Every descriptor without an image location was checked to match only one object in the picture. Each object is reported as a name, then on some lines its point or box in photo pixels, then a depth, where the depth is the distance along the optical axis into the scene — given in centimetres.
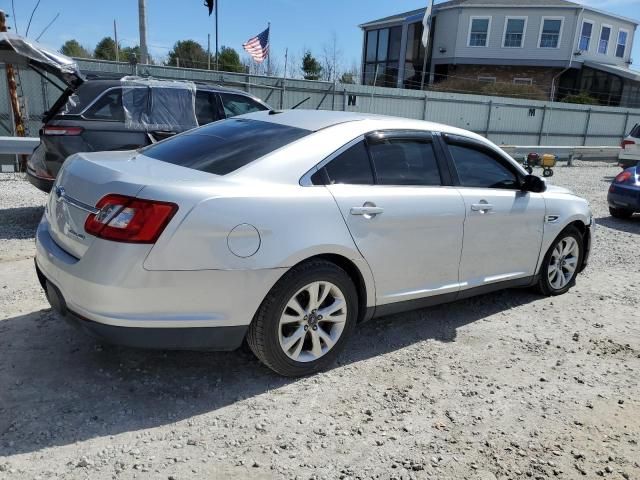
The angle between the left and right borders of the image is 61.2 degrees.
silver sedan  278
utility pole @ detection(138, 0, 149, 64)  1436
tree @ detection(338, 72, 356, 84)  4156
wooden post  1020
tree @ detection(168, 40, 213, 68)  4827
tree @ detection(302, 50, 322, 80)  4756
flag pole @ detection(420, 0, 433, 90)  3070
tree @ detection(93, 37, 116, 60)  4964
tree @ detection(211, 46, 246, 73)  4056
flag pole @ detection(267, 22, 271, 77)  4146
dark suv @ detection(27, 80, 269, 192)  623
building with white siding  3331
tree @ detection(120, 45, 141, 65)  4731
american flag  2211
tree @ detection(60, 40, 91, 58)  4818
